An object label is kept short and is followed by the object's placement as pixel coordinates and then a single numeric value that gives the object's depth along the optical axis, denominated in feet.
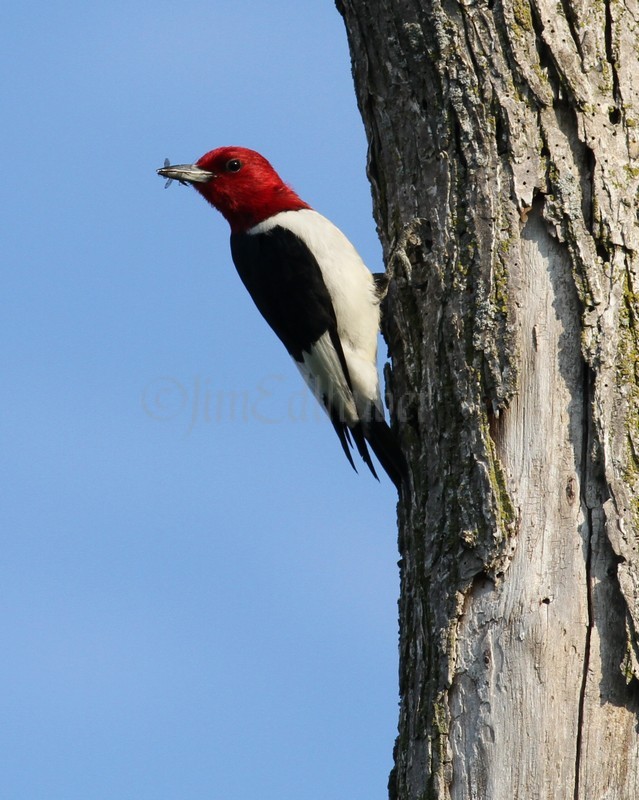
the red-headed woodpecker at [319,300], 28.40
